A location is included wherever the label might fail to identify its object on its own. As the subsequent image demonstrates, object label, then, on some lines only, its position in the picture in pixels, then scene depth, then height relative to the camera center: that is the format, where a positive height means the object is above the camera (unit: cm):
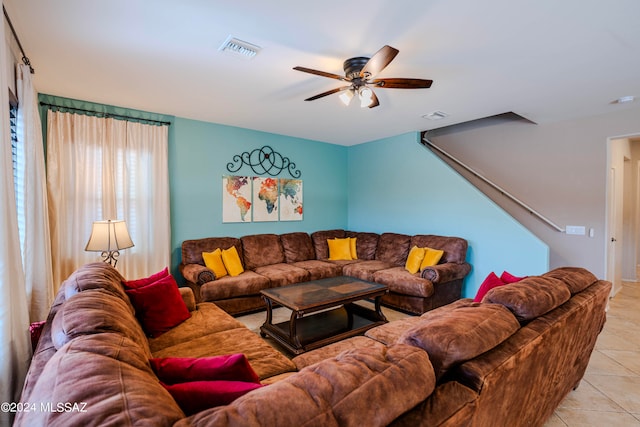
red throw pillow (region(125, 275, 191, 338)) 215 -73
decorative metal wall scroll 466 +73
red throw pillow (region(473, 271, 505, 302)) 231 -60
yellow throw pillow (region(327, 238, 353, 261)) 510 -71
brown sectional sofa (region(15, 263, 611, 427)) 74 -51
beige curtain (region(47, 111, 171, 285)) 333 +25
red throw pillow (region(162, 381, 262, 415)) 90 -57
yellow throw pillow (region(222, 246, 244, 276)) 398 -73
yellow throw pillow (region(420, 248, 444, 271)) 409 -69
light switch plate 403 -30
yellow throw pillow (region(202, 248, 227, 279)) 387 -72
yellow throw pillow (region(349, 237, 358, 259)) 518 -70
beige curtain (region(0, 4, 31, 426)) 130 -39
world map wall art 461 +14
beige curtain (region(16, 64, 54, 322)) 214 -1
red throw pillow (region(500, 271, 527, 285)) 231 -55
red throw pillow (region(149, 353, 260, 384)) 105 -58
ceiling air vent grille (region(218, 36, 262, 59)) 215 +119
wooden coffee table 273 -117
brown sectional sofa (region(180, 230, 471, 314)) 366 -87
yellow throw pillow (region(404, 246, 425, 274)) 412 -73
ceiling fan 212 +99
